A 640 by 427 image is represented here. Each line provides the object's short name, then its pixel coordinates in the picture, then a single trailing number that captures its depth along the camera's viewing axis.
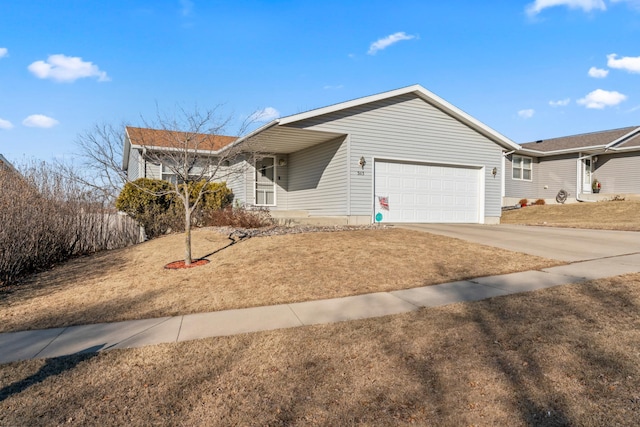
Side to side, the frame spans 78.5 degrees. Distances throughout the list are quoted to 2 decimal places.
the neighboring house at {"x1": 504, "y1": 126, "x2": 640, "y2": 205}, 23.41
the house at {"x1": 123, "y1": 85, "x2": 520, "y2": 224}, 13.35
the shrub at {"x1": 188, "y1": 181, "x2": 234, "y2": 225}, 13.89
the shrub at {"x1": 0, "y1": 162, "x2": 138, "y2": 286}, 7.97
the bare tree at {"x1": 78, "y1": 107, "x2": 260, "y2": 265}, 8.71
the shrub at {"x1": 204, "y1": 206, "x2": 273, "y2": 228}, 12.67
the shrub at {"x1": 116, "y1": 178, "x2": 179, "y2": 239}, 12.88
